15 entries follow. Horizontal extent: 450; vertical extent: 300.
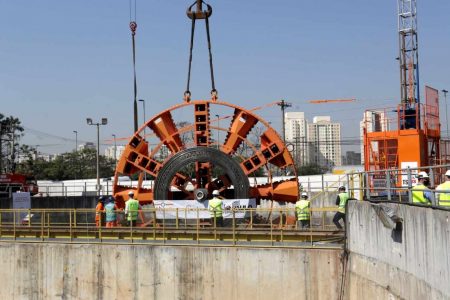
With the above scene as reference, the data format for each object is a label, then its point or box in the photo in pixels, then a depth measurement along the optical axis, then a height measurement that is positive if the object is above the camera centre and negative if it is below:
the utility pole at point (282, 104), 54.12 +6.53
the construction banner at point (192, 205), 21.28 -1.05
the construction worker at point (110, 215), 19.98 -1.23
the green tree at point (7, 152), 63.79 +3.19
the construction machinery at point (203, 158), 22.56 +0.74
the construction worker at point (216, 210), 18.22 -1.04
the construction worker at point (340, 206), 17.11 -0.95
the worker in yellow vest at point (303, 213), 17.28 -1.13
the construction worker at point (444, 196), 9.90 -0.41
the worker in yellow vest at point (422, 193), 11.29 -0.40
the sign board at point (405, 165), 24.06 +0.33
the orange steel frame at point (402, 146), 24.75 +1.17
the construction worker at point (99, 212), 19.06 -1.11
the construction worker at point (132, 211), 19.10 -1.06
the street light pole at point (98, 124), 49.25 +4.76
